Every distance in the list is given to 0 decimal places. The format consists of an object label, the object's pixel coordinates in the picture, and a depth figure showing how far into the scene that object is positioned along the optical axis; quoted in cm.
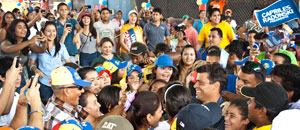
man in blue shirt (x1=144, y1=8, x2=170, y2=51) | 785
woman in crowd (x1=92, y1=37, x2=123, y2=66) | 539
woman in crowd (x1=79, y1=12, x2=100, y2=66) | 718
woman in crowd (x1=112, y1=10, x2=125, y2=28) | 1192
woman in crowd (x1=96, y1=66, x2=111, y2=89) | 423
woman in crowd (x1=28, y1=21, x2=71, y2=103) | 529
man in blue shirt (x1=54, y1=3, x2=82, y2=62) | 707
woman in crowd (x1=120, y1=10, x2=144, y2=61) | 709
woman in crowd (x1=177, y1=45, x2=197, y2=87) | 496
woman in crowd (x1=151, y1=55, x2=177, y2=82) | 459
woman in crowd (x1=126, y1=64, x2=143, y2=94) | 458
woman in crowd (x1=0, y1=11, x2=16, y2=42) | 792
